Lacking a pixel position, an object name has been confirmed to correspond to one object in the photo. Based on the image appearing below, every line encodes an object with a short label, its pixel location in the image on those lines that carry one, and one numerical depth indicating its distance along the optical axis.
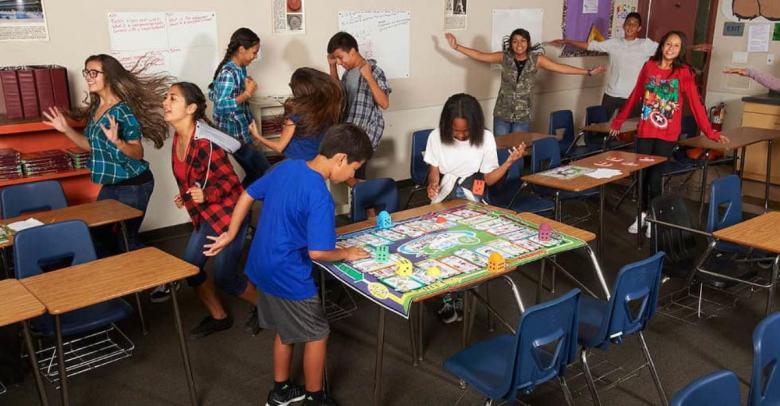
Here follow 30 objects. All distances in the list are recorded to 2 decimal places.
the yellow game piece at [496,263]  2.64
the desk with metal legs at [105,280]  2.48
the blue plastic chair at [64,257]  2.98
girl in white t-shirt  3.73
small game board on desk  2.52
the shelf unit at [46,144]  4.18
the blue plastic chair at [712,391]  1.72
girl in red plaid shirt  3.29
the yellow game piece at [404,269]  2.61
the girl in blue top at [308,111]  3.97
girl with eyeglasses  3.83
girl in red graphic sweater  4.97
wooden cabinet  7.03
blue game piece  3.26
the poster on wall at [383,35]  6.12
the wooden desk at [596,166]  4.26
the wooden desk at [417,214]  2.70
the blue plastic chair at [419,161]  5.46
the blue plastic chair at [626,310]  2.63
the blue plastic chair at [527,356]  2.28
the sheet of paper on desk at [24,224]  3.39
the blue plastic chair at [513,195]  4.73
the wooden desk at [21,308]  2.31
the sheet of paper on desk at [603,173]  4.48
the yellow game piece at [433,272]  2.61
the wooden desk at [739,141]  5.56
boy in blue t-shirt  2.57
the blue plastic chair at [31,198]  3.73
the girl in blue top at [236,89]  4.64
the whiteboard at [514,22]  7.31
